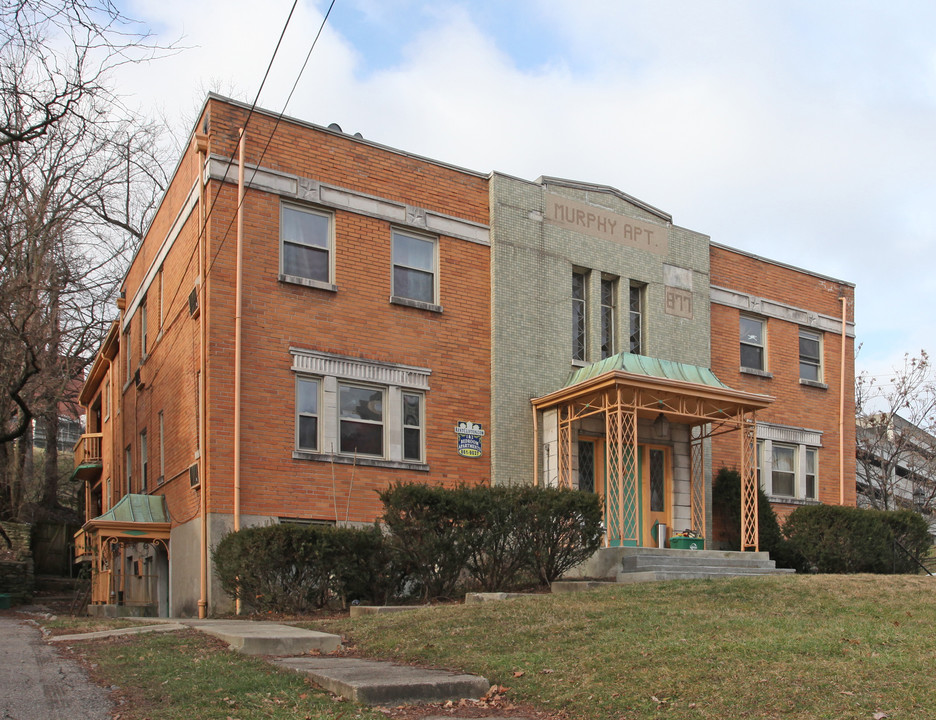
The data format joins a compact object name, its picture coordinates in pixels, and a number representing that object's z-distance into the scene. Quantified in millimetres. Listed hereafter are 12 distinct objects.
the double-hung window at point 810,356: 24734
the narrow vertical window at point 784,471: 23453
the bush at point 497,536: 14070
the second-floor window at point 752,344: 23562
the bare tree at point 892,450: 34000
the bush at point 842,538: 19078
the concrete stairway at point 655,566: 15914
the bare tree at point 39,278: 15352
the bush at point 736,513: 20594
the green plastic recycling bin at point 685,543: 18766
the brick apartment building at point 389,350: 16609
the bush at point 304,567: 13516
